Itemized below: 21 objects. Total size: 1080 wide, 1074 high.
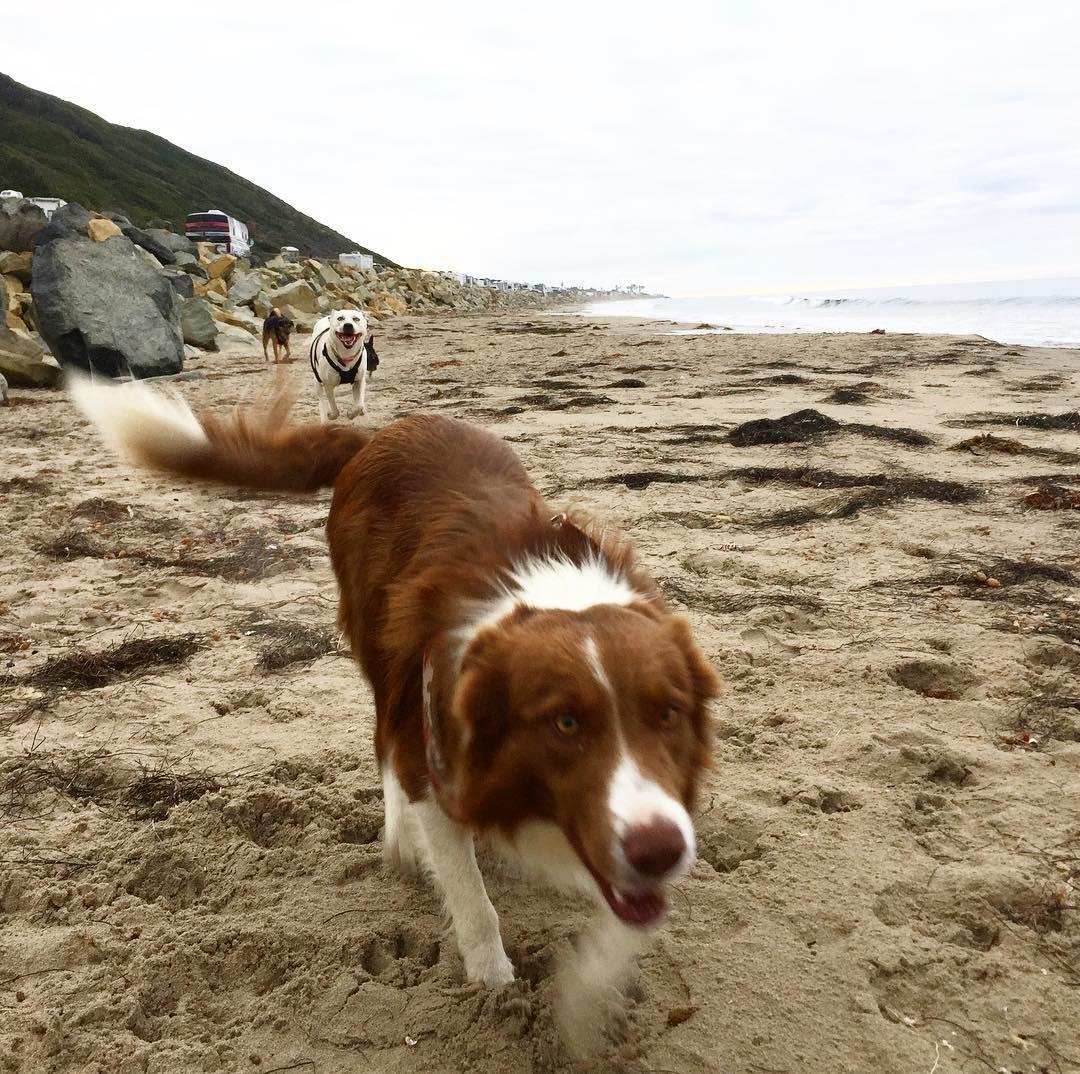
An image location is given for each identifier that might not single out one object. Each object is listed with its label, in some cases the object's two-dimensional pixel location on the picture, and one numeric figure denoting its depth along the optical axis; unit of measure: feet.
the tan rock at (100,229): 50.70
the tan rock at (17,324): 45.00
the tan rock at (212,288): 73.92
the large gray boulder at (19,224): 53.62
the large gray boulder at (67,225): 48.16
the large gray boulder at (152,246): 76.95
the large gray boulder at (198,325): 54.75
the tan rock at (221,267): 83.12
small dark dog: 50.47
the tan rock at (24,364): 37.60
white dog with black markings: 36.14
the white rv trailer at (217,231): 146.00
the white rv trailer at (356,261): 148.37
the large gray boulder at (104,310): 39.47
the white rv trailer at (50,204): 78.10
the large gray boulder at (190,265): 81.05
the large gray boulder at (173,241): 83.56
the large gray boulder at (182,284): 57.62
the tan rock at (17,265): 51.06
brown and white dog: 5.86
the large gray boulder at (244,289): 77.87
